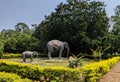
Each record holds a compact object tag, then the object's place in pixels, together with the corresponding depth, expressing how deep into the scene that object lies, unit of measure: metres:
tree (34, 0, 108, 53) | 14.12
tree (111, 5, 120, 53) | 14.74
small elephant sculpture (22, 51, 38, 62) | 9.70
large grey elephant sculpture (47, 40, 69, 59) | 12.20
